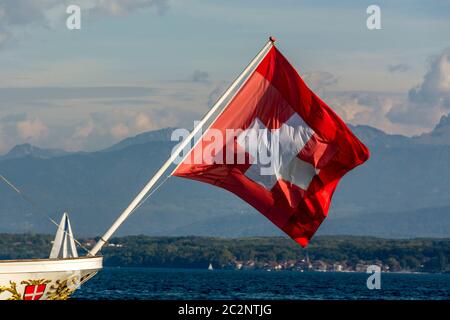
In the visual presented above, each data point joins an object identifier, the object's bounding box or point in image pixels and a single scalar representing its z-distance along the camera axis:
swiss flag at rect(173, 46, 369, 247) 39.72
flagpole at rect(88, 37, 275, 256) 39.81
